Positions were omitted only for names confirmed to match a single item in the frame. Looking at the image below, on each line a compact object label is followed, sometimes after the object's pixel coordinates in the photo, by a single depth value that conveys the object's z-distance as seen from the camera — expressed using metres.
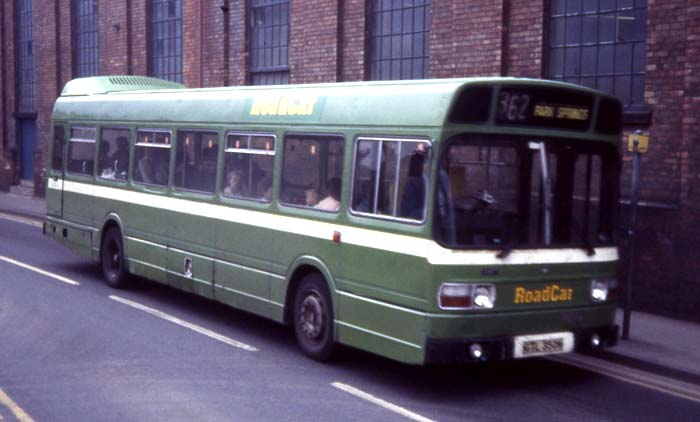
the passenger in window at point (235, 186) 10.55
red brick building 11.71
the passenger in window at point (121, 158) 13.26
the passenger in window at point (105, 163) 13.73
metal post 10.09
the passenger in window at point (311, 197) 9.30
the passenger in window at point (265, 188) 10.05
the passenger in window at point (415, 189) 7.86
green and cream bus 7.79
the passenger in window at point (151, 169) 12.28
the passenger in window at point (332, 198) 8.97
